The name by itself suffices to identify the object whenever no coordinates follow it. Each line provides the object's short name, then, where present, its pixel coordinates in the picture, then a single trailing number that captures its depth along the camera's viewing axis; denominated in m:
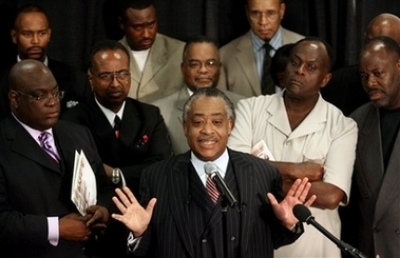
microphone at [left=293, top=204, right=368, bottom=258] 6.36
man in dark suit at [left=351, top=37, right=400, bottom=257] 8.73
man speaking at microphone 7.50
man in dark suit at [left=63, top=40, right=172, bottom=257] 9.17
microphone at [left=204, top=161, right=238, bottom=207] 6.91
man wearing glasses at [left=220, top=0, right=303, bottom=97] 10.56
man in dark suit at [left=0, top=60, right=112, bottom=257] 7.64
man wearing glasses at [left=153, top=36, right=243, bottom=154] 9.67
